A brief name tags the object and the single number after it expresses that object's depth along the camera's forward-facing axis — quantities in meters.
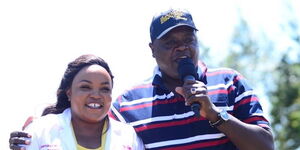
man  8.01
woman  7.77
